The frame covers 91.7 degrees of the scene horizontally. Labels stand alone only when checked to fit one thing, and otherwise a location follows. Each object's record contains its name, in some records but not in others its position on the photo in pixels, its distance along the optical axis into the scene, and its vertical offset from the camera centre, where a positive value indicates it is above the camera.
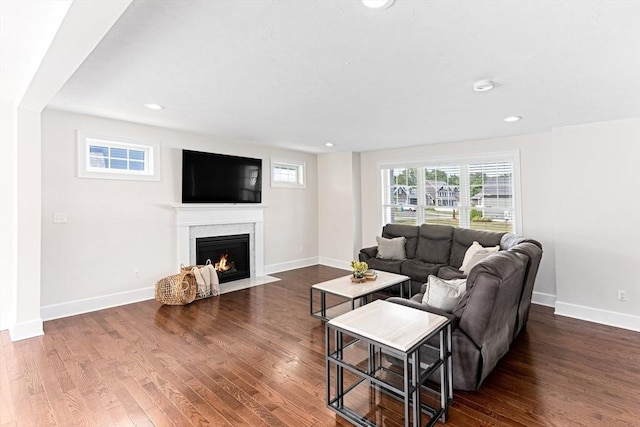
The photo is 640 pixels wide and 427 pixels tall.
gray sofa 2.24 -0.77
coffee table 3.44 -0.85
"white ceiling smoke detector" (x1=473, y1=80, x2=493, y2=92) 2.64 +1.10
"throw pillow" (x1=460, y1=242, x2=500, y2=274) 4.11 -0.56
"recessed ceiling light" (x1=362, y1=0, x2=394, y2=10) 1.59 +1.09
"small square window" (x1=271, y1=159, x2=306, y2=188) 6.38 +0.90
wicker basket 4.33 -1.03
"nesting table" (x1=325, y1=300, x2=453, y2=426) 1.83 -0.97
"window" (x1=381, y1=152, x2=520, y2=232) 4.94 +0.36
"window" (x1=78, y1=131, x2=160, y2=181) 4.10 +0.85
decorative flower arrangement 3.86 -0.68
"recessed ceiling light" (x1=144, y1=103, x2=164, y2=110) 3.50 +1.27
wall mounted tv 5.00 +0.66
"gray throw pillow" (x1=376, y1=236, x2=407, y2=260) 5.24 -0.59
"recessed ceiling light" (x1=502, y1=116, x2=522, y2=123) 3.73 +1.14
